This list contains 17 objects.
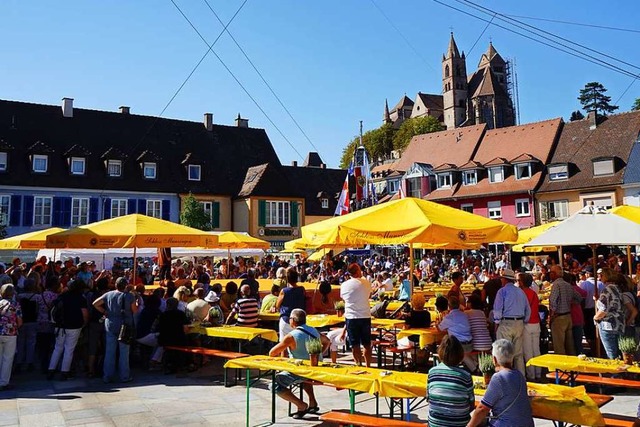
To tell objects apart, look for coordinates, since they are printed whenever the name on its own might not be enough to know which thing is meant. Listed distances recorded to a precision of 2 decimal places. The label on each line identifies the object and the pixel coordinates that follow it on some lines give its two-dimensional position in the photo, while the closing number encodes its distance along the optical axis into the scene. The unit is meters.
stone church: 112.06
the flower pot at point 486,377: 5.23
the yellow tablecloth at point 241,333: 9.27
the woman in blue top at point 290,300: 9.62
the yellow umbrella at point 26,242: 15.75
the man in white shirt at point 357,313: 8.80
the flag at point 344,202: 22.92
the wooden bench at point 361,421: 5.19
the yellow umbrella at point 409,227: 9.01
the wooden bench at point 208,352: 9.15
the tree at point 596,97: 73.19
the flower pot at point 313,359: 6.54
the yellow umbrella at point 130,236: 11.43
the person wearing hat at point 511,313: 8.54
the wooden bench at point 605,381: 6.52
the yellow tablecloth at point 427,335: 8.56
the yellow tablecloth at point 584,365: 6.61
